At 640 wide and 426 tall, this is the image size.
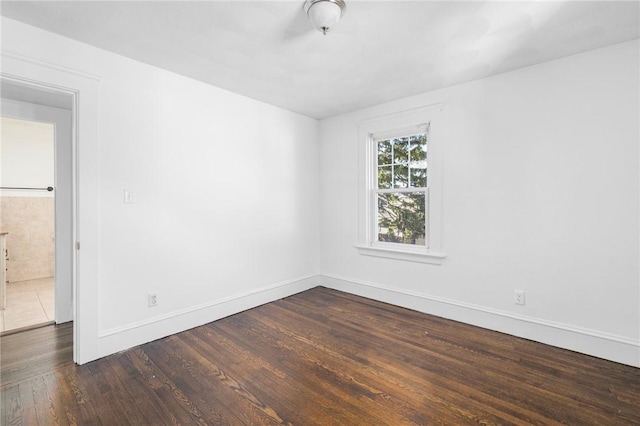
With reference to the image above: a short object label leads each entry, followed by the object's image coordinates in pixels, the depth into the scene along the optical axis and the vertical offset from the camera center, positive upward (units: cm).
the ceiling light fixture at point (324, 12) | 188 +128
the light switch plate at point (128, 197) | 264 +14
